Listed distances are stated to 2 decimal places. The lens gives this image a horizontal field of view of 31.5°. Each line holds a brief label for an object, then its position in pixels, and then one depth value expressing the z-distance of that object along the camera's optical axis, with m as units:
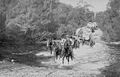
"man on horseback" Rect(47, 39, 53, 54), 30.63
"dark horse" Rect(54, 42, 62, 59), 23.90
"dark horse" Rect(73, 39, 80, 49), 36.17
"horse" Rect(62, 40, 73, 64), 22.52
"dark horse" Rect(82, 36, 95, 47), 40.62
